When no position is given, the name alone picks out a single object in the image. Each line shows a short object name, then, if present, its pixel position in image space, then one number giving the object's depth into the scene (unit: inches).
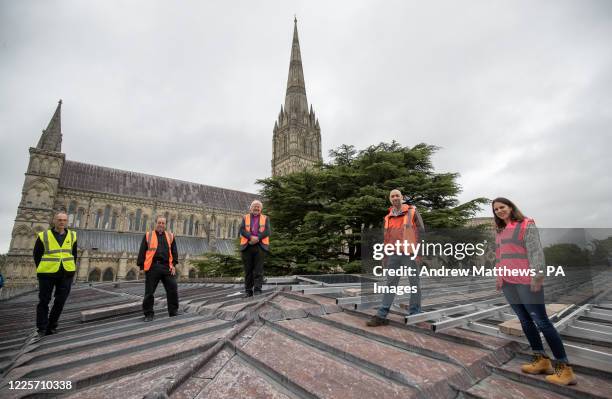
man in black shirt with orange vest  182.2
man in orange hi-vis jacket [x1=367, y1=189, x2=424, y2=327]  145.3
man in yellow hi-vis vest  173.6
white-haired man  225.8
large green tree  515.8
